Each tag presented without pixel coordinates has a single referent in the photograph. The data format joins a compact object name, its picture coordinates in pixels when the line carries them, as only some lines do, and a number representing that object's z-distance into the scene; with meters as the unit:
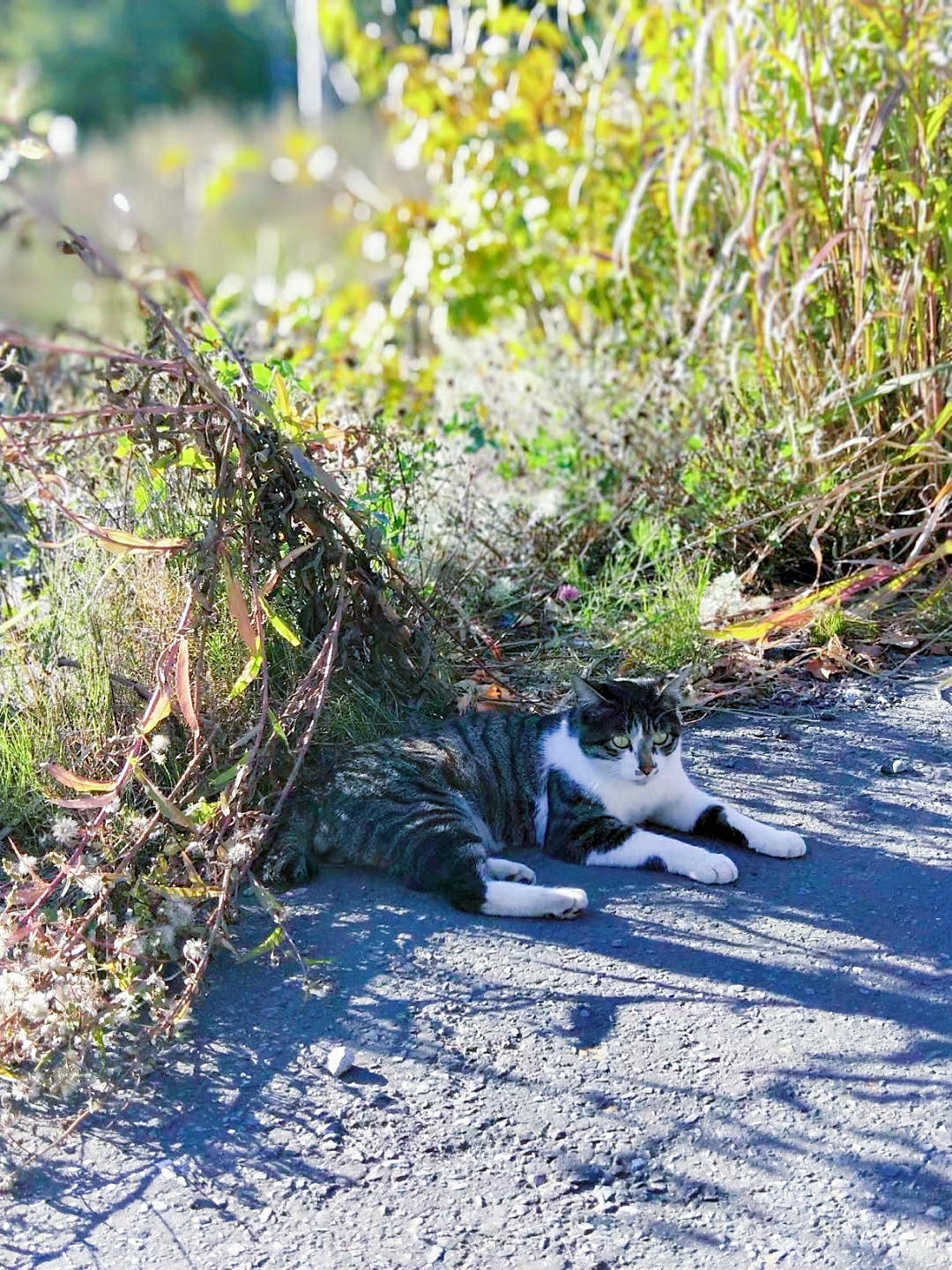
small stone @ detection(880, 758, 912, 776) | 3.61
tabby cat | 3.16
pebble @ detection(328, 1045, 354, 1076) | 2.54
